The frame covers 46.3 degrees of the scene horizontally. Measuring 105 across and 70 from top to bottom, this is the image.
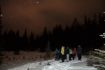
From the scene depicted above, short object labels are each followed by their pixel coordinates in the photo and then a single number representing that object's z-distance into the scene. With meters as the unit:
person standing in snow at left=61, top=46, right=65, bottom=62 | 11.55
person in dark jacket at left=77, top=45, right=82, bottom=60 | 12.15
